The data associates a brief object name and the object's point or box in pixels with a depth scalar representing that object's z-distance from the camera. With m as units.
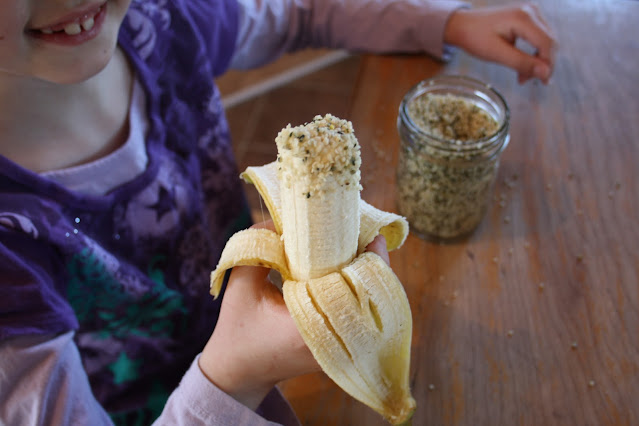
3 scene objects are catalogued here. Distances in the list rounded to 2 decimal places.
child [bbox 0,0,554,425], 0.45
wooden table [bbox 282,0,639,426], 0.49
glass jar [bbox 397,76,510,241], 0.53
